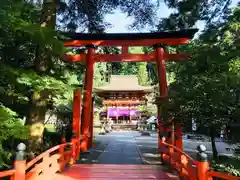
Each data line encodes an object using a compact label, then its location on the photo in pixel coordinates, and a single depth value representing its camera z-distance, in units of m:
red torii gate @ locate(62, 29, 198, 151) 6.58
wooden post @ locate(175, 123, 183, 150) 4.96
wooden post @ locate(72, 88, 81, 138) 6.05
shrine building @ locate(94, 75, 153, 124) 21.47
